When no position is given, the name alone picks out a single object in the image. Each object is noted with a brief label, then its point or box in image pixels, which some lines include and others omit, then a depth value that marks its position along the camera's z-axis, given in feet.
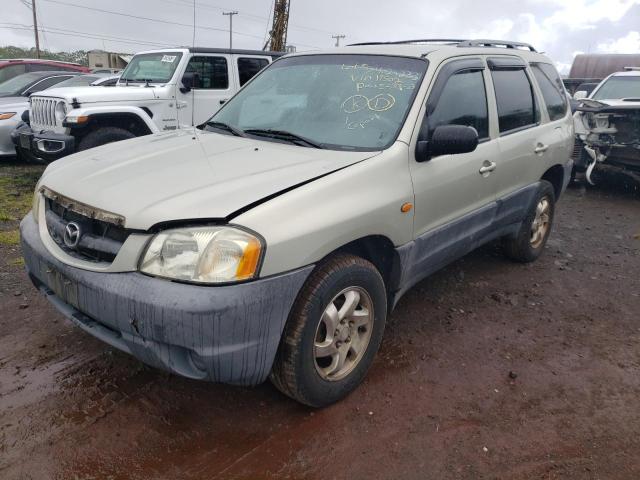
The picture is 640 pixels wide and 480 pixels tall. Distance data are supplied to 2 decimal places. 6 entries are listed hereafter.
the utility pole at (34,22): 130.93
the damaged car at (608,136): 24.22
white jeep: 21.91
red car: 34.24
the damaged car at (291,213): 6.89
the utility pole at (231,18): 178.66
